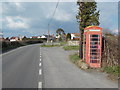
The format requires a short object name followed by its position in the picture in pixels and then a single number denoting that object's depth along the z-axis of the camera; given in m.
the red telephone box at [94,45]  12.19
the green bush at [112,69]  9.27
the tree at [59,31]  112.44
